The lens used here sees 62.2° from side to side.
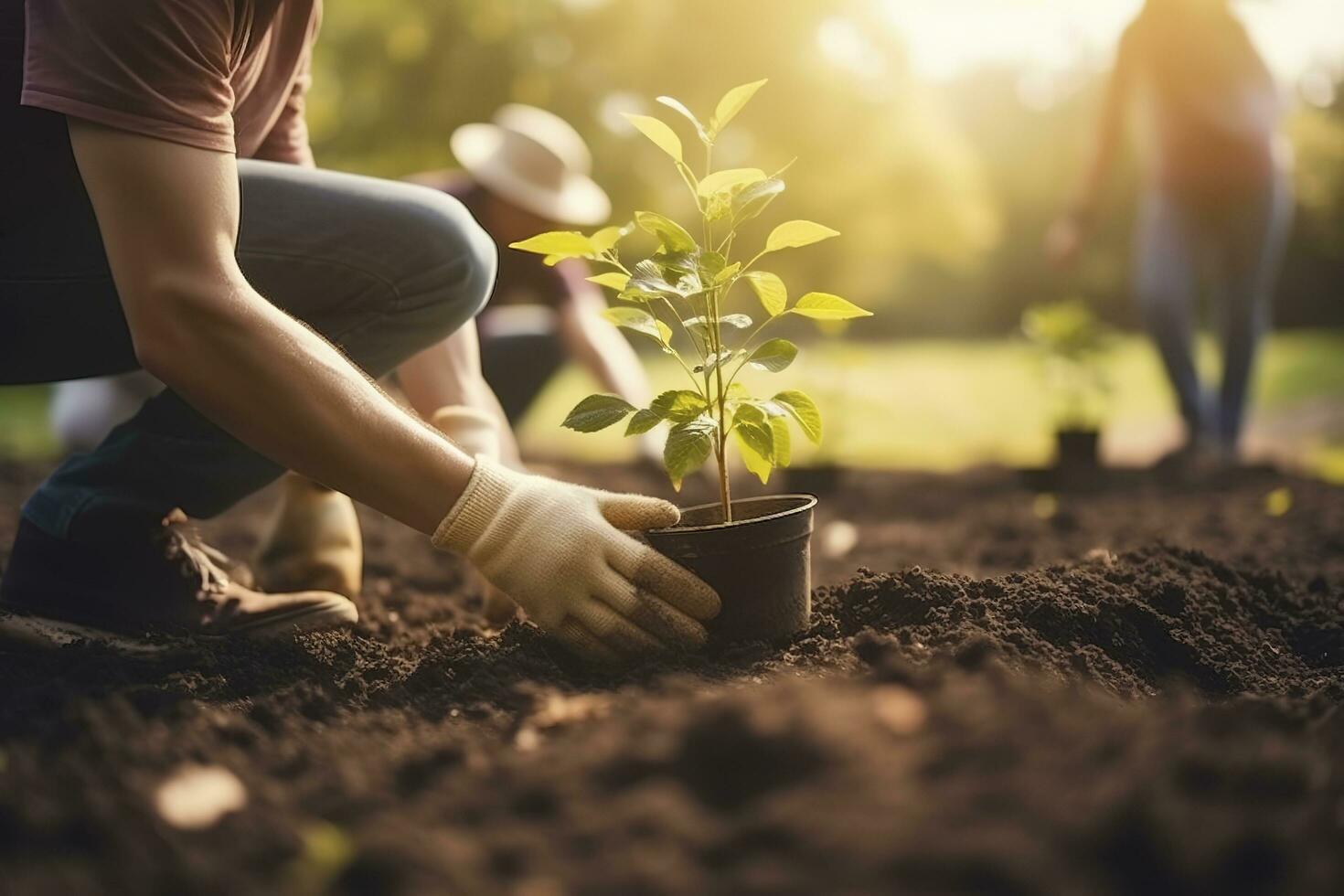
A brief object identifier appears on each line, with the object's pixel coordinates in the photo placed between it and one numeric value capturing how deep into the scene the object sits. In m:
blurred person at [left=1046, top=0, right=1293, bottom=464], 5.11
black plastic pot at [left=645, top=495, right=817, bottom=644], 1.81
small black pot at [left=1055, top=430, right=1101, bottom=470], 4.98
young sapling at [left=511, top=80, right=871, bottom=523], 1.81
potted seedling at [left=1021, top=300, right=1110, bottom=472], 5.02
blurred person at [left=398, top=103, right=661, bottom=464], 4.84
